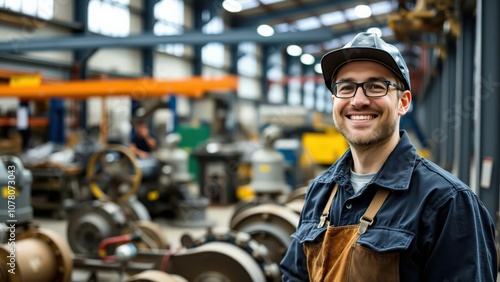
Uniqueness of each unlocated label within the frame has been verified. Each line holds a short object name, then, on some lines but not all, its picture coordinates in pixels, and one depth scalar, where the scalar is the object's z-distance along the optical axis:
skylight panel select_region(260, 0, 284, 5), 10.78
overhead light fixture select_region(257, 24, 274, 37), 4.99
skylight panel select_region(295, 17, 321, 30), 12.27
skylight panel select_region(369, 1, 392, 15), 11.00
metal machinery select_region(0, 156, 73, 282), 2.46
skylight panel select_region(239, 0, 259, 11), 11.19
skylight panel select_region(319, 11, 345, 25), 12.47
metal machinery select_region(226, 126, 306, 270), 3.41
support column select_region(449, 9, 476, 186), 4.81
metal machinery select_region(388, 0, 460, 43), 5.03
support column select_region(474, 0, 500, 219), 3.25
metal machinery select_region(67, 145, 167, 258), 4.25
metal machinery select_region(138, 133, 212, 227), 6.68
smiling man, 1.22
